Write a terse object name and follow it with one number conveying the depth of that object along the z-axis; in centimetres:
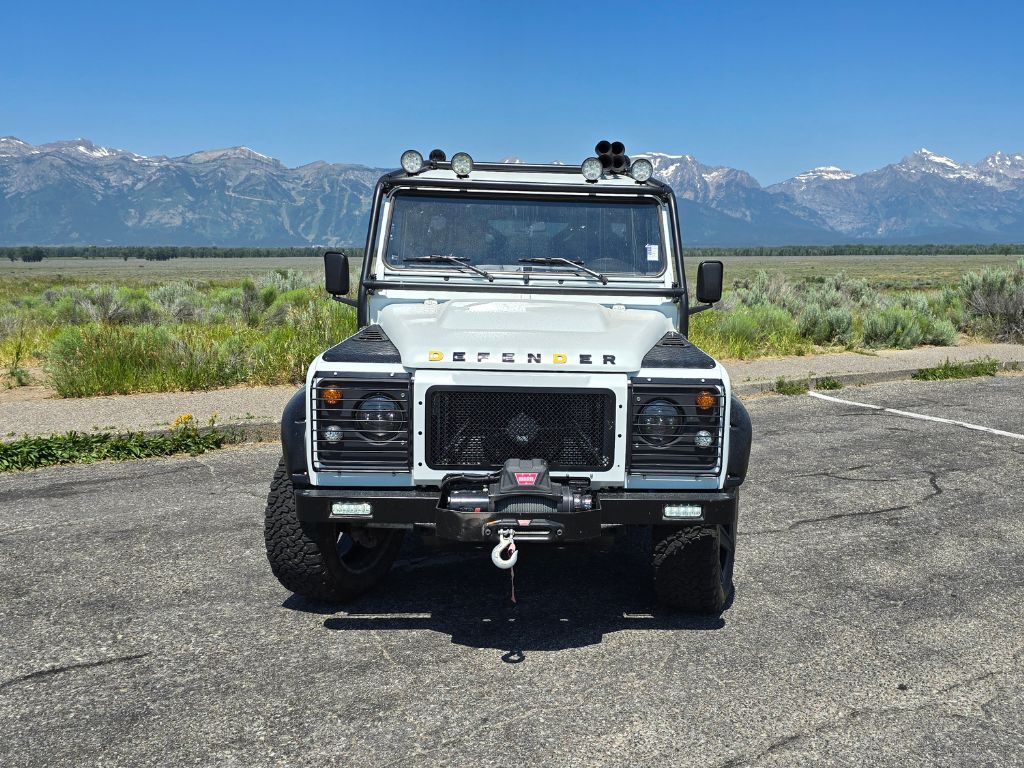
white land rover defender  389
